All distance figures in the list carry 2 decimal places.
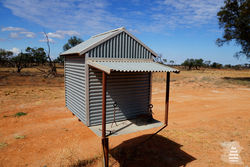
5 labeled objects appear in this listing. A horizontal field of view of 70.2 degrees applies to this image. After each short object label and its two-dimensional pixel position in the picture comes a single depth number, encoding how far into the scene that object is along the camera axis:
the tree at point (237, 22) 23.45
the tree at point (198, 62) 68.81
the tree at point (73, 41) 41.75
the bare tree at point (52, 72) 28.17
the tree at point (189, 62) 68.00
